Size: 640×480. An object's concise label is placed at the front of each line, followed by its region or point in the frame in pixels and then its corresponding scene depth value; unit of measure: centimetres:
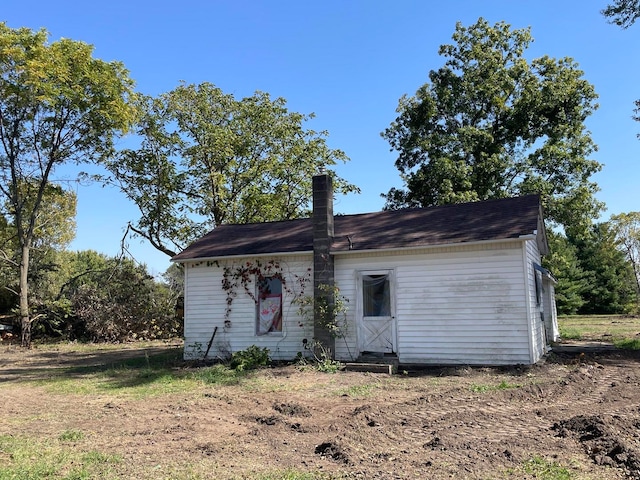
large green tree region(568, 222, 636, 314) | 4644
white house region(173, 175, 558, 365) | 1091
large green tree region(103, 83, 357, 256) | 2406
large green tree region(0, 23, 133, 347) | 1892
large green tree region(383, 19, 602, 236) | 2297
